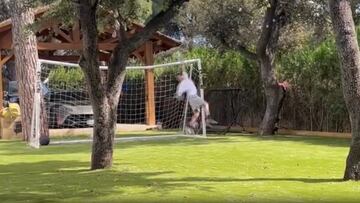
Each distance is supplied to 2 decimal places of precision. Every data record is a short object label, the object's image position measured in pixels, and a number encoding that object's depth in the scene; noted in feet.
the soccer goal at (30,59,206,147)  69.62
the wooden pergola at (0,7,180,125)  70.74
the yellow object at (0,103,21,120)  67.31
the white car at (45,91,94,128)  71.00
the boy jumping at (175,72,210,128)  63.05
